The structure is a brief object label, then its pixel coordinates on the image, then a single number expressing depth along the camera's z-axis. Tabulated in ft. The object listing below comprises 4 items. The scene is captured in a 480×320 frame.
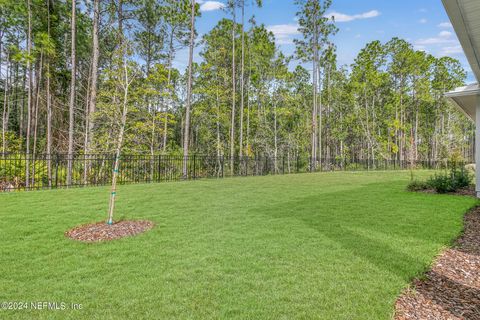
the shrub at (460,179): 29.89
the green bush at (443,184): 29.04
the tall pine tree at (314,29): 71.41
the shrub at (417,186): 30.59
